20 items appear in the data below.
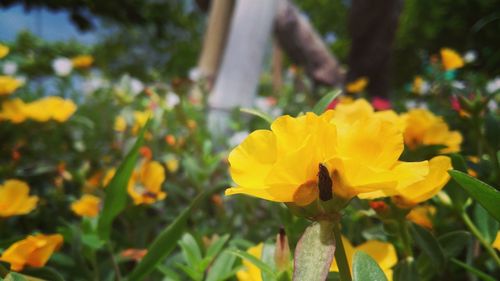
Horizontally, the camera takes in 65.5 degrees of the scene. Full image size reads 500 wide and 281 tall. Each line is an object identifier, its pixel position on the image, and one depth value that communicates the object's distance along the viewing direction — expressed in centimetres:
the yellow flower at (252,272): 9
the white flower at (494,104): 40
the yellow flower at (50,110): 23
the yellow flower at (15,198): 13
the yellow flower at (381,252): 10
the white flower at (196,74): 63
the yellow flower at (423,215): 13
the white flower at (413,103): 66
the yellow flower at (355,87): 58
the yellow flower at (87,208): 16
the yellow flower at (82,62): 64
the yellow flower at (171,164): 25
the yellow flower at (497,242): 10
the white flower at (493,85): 61
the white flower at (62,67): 66
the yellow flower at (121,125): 27
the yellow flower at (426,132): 14
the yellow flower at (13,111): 22
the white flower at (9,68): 46
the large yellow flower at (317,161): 7
